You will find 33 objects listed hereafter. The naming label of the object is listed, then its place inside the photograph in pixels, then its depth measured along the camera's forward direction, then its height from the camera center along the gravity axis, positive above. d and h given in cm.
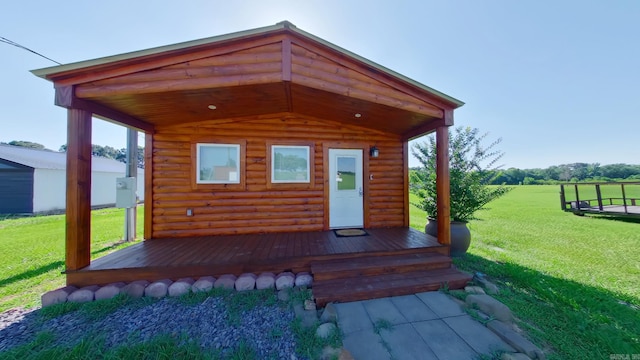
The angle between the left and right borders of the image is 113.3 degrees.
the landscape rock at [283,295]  263 -141
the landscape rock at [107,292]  268 -137
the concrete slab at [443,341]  179 -146
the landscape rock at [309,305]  242 -141
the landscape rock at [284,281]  286 -134
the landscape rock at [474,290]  271 -140
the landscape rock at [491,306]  224 -139
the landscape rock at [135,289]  272 -136
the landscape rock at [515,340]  175 -142
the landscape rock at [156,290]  274 -138
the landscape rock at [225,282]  285 -134
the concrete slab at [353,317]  212 -144
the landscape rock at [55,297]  254 -136
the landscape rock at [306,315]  218 -144
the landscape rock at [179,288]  277 -137
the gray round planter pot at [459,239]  413 -111
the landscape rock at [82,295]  262 -138
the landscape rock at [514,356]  169 -142
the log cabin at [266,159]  280 +53
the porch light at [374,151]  503 +76
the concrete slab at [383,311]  224 -144
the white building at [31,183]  981 +15
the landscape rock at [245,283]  285 -134
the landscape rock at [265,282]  287 -135
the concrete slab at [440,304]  234 -144
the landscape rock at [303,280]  291 -134
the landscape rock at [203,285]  280 -135
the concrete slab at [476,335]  185 -146
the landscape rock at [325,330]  199 -141
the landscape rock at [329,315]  219 -140
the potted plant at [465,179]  446 +7
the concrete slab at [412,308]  226 -144
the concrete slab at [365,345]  179 -146
